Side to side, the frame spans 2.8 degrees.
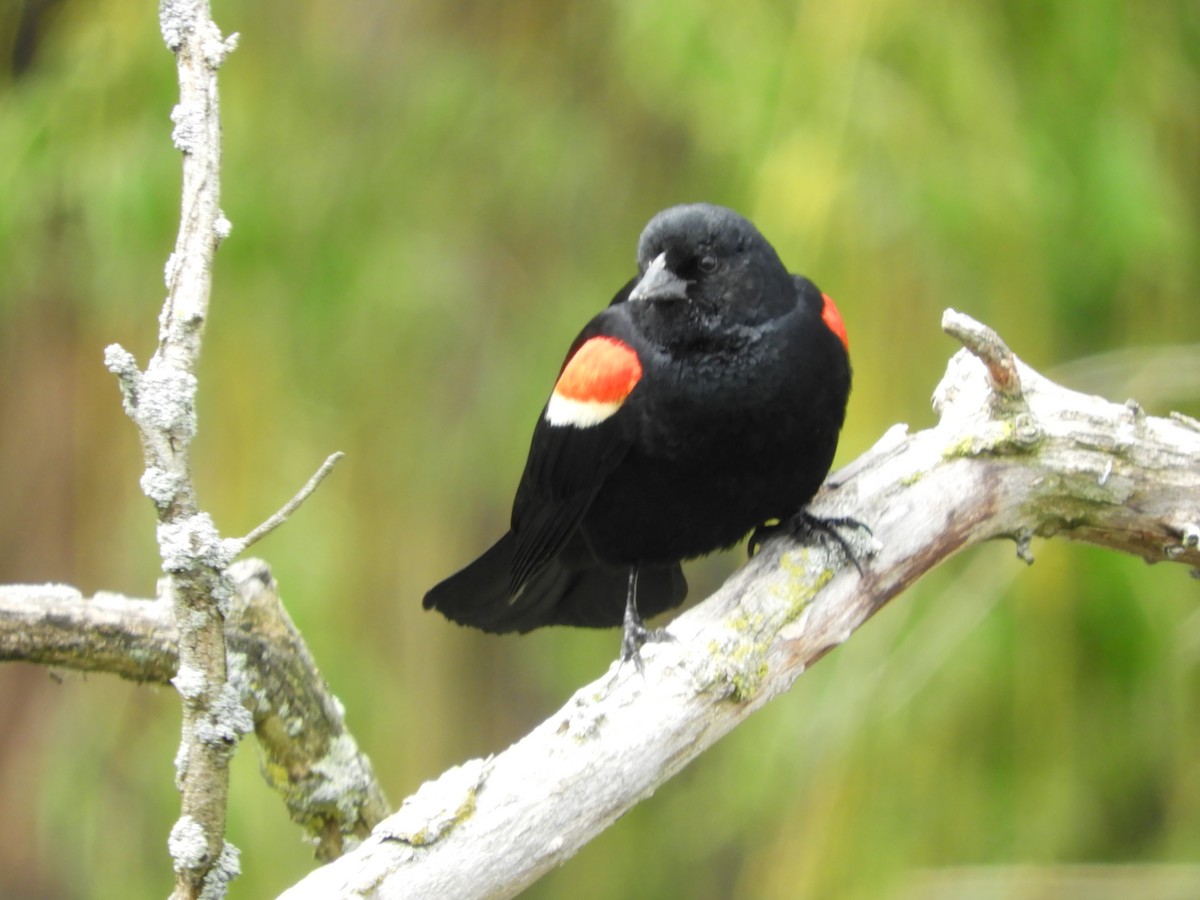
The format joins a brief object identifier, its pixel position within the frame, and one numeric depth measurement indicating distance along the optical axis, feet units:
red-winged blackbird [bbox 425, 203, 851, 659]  26.33
